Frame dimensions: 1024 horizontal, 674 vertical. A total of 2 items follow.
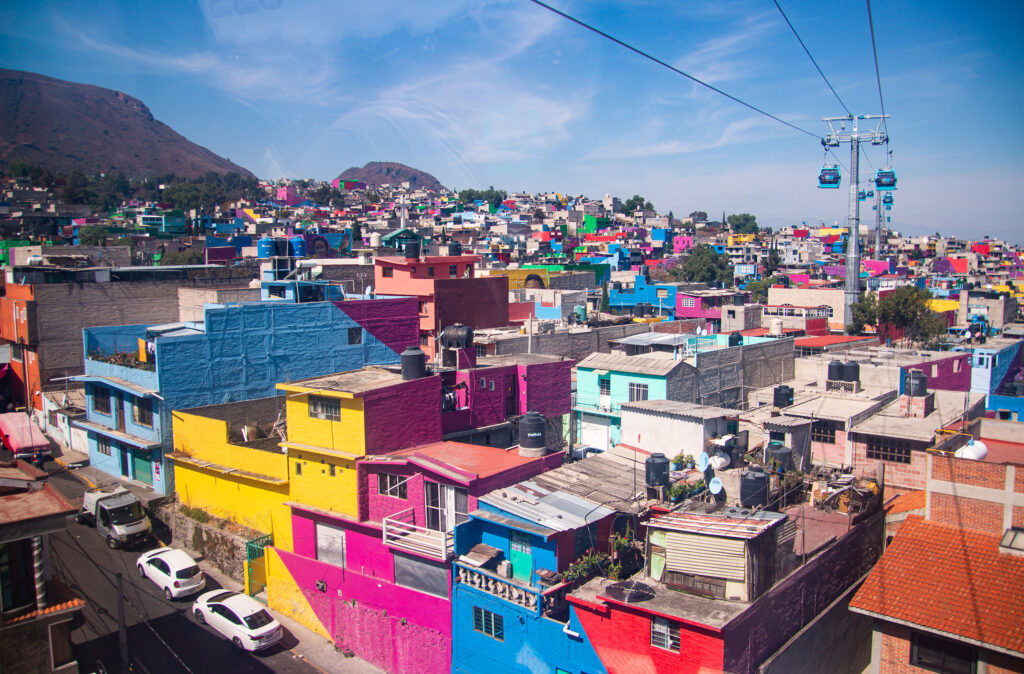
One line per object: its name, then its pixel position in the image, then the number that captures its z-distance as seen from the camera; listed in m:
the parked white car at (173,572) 15.45
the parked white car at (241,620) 13.86
